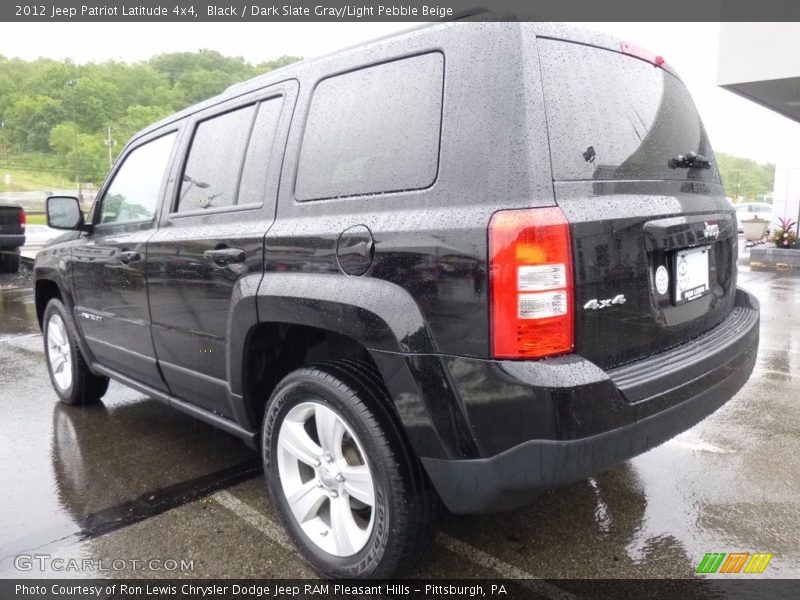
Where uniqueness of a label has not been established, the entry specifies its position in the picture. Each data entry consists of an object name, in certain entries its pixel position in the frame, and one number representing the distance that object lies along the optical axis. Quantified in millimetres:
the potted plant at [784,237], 12727
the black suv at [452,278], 1704
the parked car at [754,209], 29570
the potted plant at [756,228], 16719
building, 10844
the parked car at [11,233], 11773
